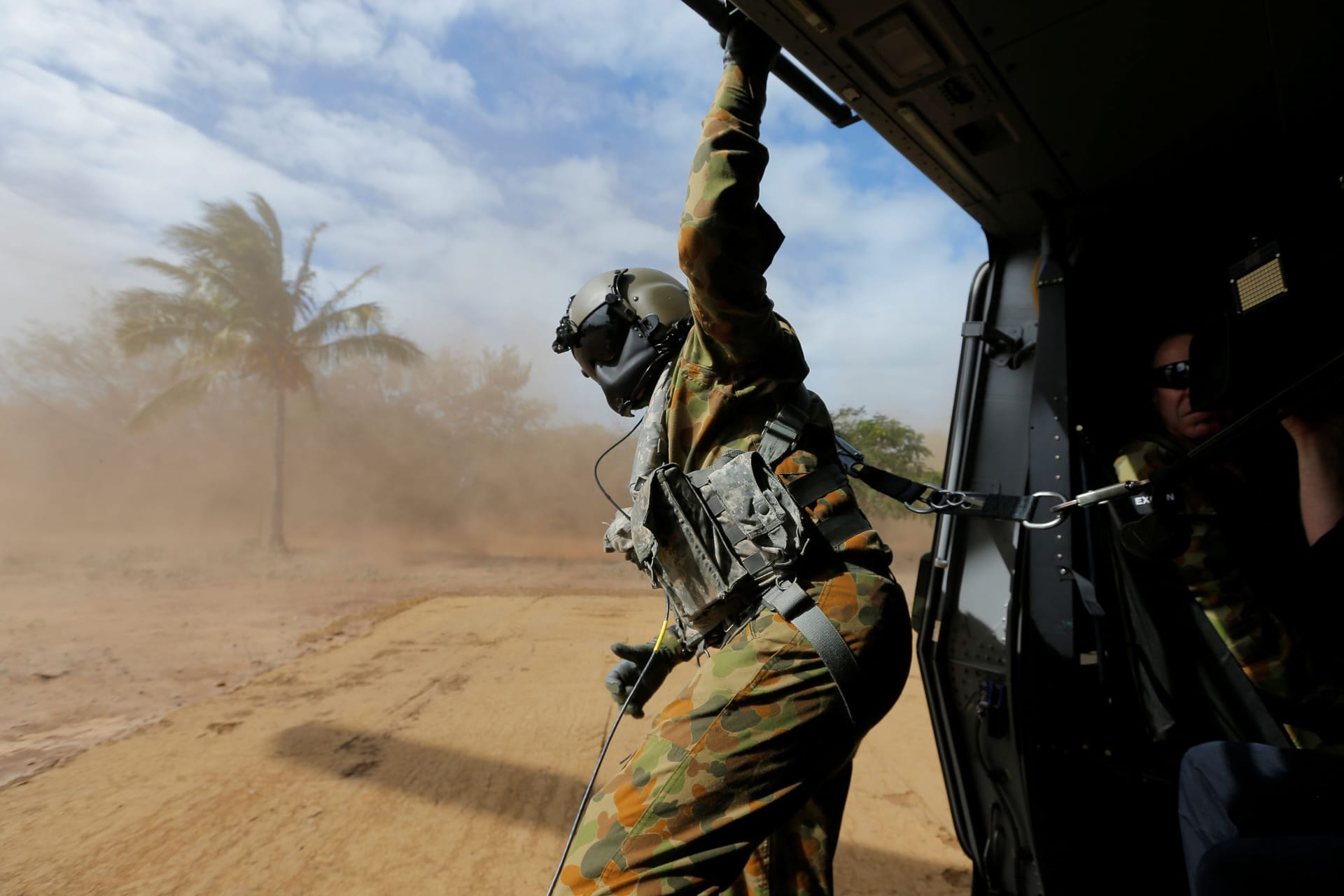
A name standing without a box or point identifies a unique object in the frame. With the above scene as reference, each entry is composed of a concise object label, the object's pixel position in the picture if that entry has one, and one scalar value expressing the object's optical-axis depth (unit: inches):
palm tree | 671.1
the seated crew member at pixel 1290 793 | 51.5
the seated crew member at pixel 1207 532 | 82.7
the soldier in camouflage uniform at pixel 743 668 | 56.4
